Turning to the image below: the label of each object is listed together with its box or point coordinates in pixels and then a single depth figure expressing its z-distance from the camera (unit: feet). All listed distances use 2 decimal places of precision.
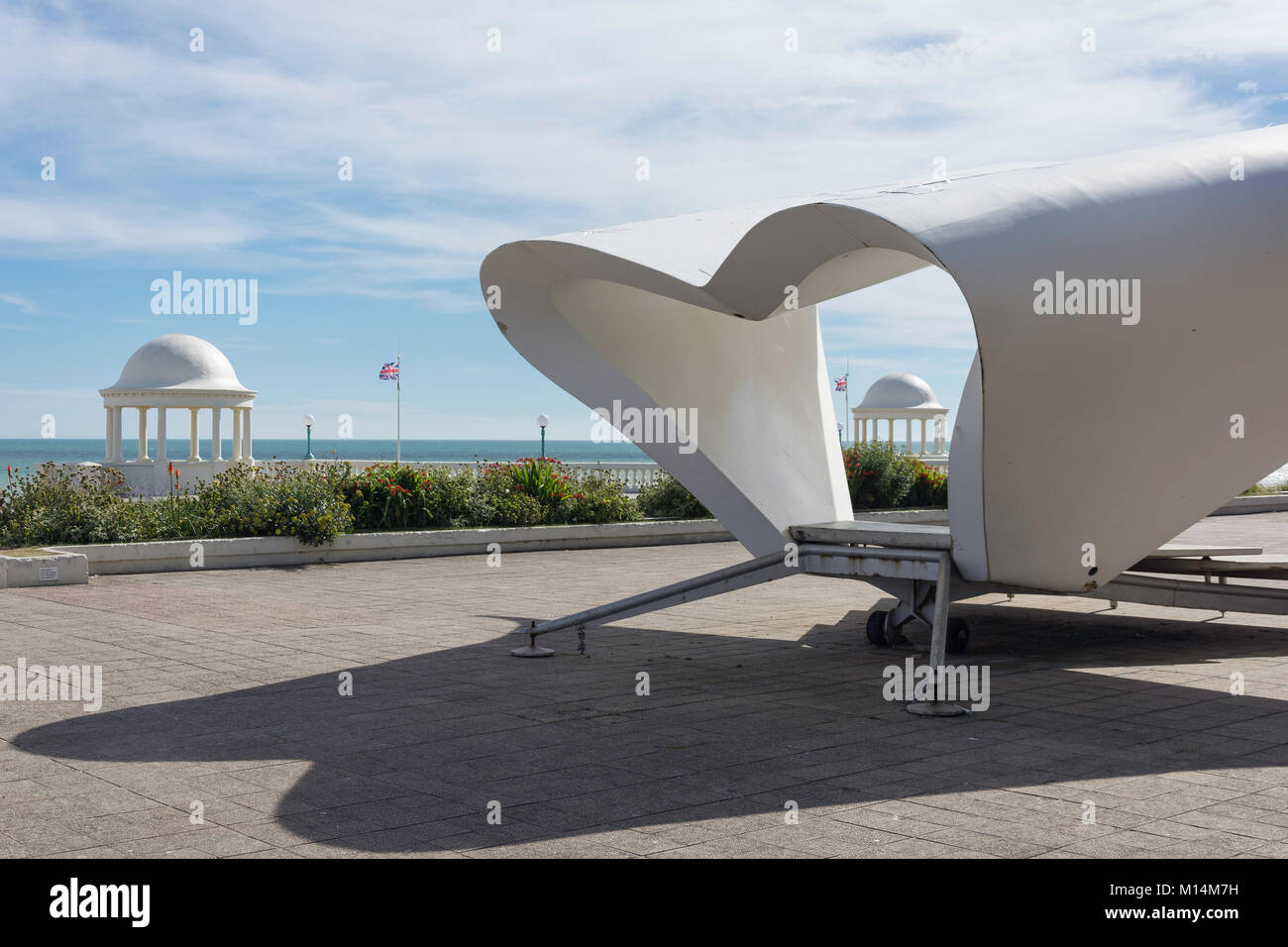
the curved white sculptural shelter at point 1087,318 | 24.11
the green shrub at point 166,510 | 53.57
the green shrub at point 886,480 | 79.56
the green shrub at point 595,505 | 68.18
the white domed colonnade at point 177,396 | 91.97
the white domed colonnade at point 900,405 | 128.47
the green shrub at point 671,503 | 73.82
